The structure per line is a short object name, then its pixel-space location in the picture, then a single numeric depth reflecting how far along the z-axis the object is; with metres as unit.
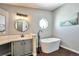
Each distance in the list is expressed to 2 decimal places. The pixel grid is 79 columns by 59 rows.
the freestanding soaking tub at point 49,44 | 2.17
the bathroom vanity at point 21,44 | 2.01
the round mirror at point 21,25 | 1.95
